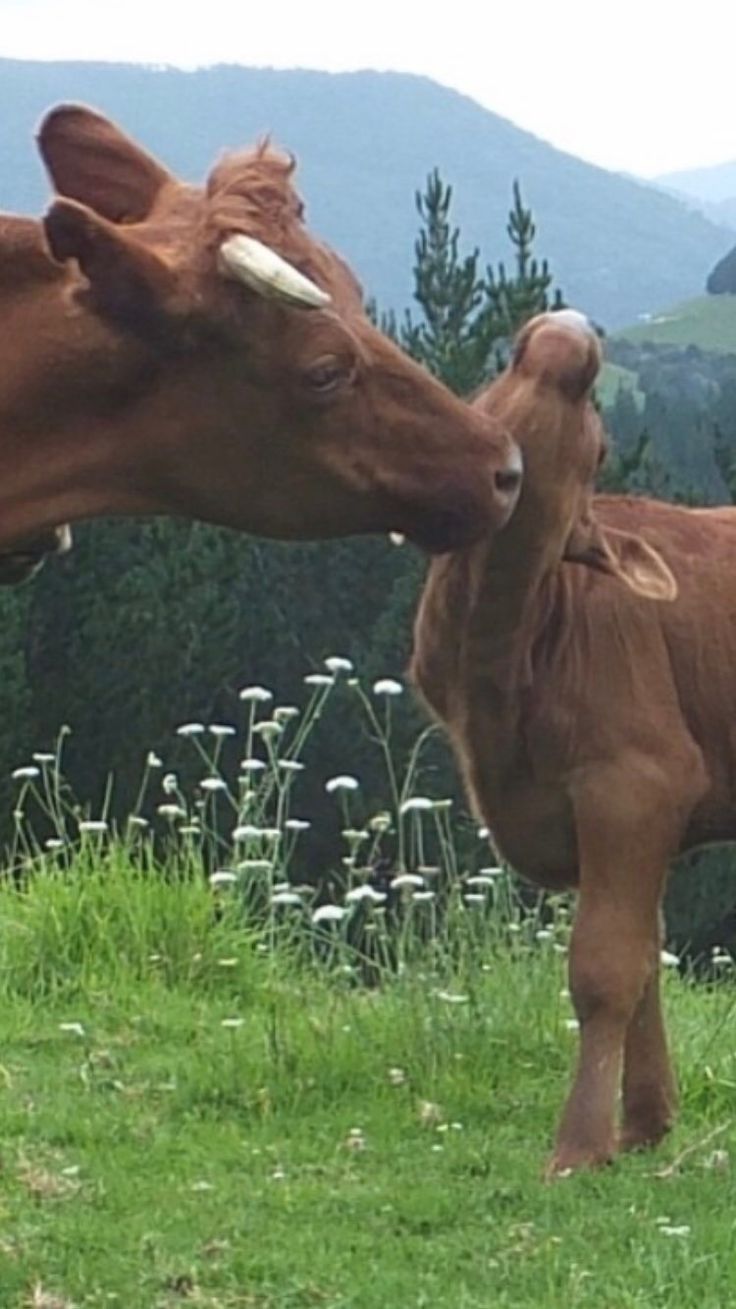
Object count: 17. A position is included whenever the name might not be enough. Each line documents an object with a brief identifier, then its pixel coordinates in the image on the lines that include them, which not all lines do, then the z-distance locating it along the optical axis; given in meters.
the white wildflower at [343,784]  8.09
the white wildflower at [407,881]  7.52
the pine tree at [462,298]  23.34
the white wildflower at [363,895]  7.53
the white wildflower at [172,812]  8.51
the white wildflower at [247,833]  8.10
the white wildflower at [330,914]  7.73
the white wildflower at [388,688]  8.03
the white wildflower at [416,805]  7.47
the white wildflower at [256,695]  8.23
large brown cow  4.41
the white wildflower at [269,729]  8.06
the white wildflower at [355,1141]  6.30
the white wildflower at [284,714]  8.30
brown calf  5.56
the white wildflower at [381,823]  7.87
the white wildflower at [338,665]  7.98
